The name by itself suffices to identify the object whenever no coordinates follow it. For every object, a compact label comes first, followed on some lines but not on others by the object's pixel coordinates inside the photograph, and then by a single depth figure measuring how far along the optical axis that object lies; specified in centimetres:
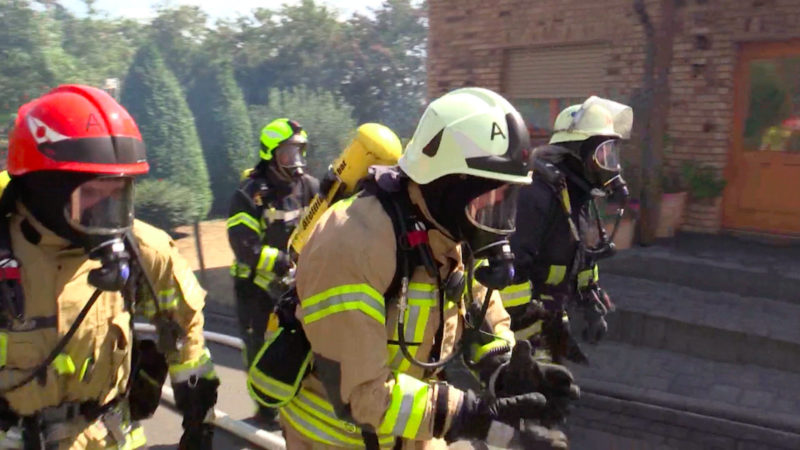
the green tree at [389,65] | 2136
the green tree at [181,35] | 2138
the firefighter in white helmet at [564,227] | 403
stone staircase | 506
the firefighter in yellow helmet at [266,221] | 494
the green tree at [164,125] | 1275
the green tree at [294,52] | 2164
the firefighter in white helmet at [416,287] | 206
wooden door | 816
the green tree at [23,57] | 1249
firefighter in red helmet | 231
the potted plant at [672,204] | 849
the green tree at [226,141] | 1530
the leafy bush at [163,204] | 1153
